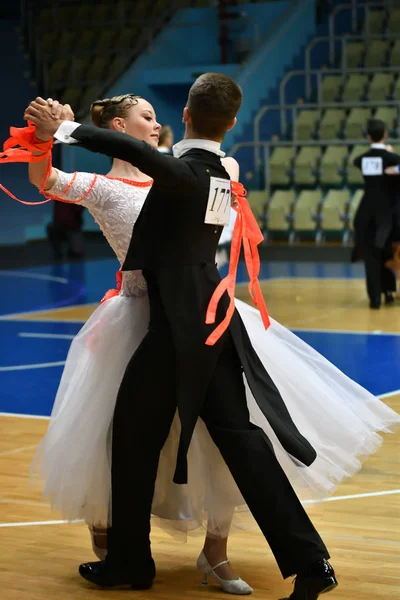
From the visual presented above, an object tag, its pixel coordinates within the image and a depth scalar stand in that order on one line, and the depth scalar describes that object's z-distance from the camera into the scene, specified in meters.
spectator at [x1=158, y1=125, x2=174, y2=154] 11.77
